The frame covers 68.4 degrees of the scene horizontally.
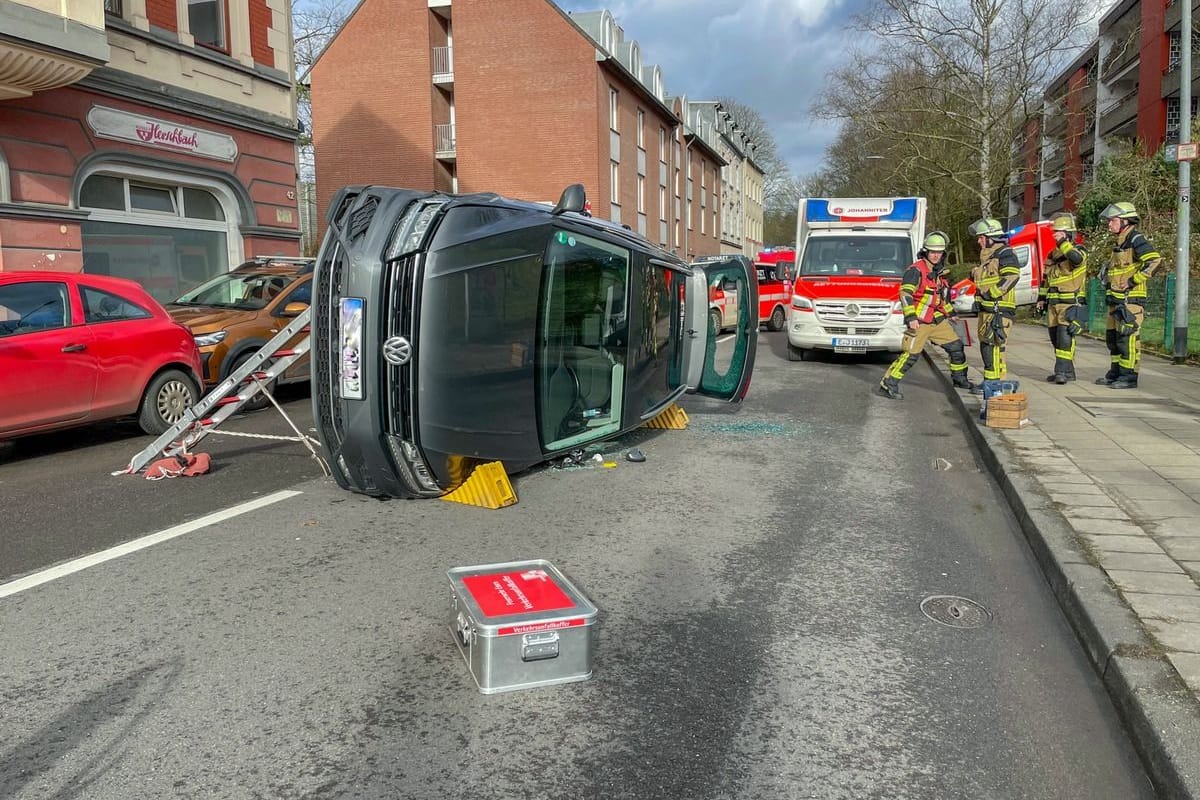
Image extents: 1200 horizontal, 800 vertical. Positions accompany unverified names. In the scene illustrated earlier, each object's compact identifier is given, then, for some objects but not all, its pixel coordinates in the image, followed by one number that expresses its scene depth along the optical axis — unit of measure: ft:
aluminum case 10.95
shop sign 48.03
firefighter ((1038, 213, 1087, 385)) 36.52
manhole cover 13.79
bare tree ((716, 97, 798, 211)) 257.55
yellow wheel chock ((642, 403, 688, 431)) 30.78
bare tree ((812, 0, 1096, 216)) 100.12
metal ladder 21.80
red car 24.58
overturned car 17.37
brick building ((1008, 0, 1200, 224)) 122.62
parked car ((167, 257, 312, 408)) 34.35
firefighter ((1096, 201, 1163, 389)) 35.29
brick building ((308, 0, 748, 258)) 110.73
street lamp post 44.96
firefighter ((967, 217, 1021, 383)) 30.01
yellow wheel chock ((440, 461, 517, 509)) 19.88
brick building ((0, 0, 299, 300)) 42.57
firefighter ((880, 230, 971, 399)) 34.99
